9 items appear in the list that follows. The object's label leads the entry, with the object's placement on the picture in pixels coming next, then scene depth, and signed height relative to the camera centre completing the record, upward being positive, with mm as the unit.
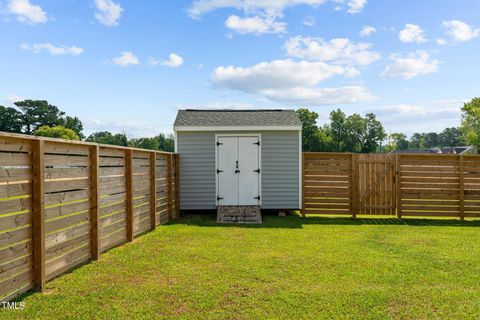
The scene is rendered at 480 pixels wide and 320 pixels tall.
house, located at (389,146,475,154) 46425 +1550
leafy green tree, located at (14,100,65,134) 66250 +10013
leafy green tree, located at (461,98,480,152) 34281 +4286
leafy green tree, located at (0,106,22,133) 62719 +8676
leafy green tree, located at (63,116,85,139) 71362 +8732
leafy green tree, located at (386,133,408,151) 66250 +4635
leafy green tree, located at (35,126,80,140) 49597 +4922
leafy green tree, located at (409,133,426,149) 97619 +6169
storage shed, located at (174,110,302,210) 9477 -54
